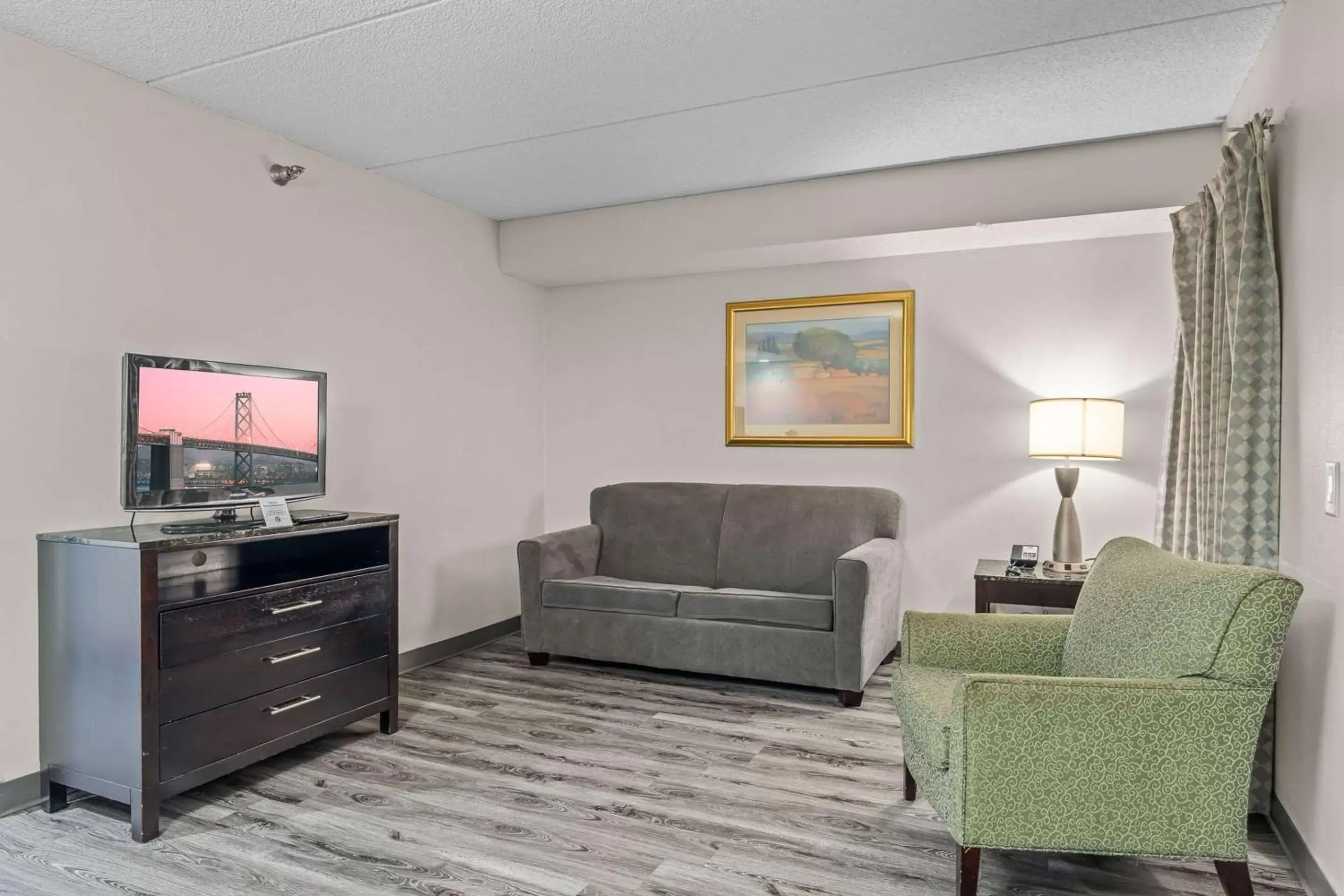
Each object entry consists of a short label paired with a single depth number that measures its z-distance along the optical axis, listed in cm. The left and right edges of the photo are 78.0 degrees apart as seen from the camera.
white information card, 281
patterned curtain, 240
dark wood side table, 341
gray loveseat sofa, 366
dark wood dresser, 241
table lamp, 361
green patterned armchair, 189
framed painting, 443
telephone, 373
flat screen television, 266
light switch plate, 192
